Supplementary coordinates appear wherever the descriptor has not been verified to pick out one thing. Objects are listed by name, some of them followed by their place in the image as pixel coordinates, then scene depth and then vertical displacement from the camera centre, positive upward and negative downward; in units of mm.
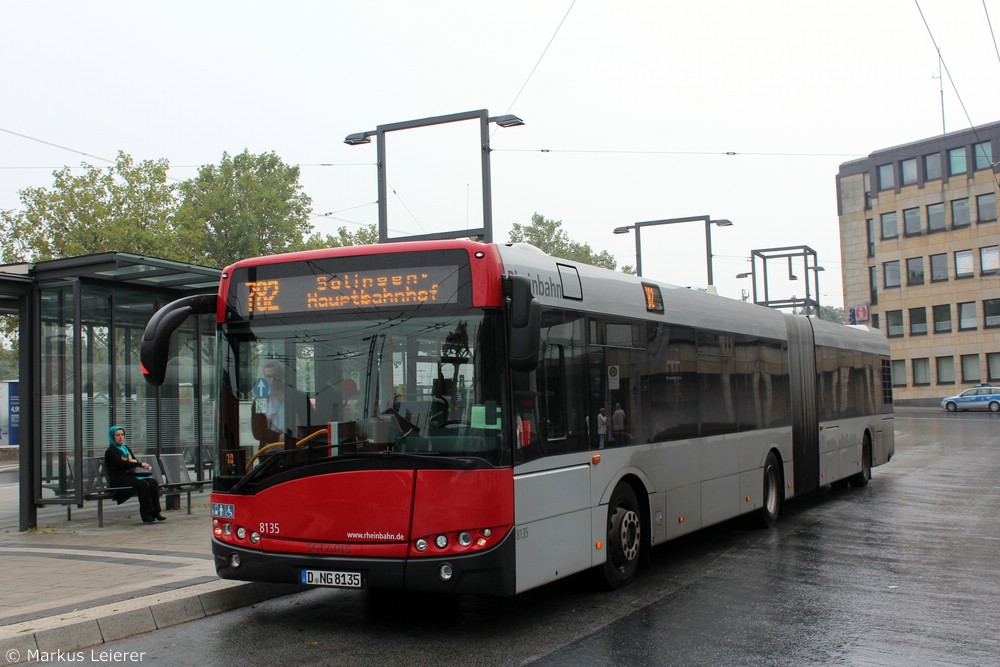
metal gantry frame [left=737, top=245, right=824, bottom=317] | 24828 +3174
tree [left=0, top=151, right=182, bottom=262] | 44000 +8156
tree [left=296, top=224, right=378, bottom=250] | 59656 +10167
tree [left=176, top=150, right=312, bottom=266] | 54781 +10448
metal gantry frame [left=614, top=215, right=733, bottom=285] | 28172 +4766
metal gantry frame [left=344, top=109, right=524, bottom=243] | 16484 +4153
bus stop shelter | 13328 +544
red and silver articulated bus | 6969 -220
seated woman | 13516 -1051
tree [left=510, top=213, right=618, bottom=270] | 85562 +13086
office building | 64250 +7923
